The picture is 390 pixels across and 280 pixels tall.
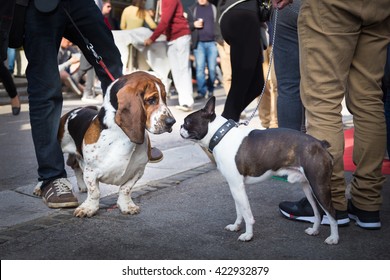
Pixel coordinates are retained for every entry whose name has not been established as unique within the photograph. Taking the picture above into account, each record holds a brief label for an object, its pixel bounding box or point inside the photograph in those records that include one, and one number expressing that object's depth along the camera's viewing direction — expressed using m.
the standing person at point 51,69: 3.74
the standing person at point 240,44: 4.54
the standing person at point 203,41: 11.33
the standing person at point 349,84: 3.12
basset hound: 3.25
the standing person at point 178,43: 9.72
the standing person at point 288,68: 4.02
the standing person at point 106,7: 10.87
